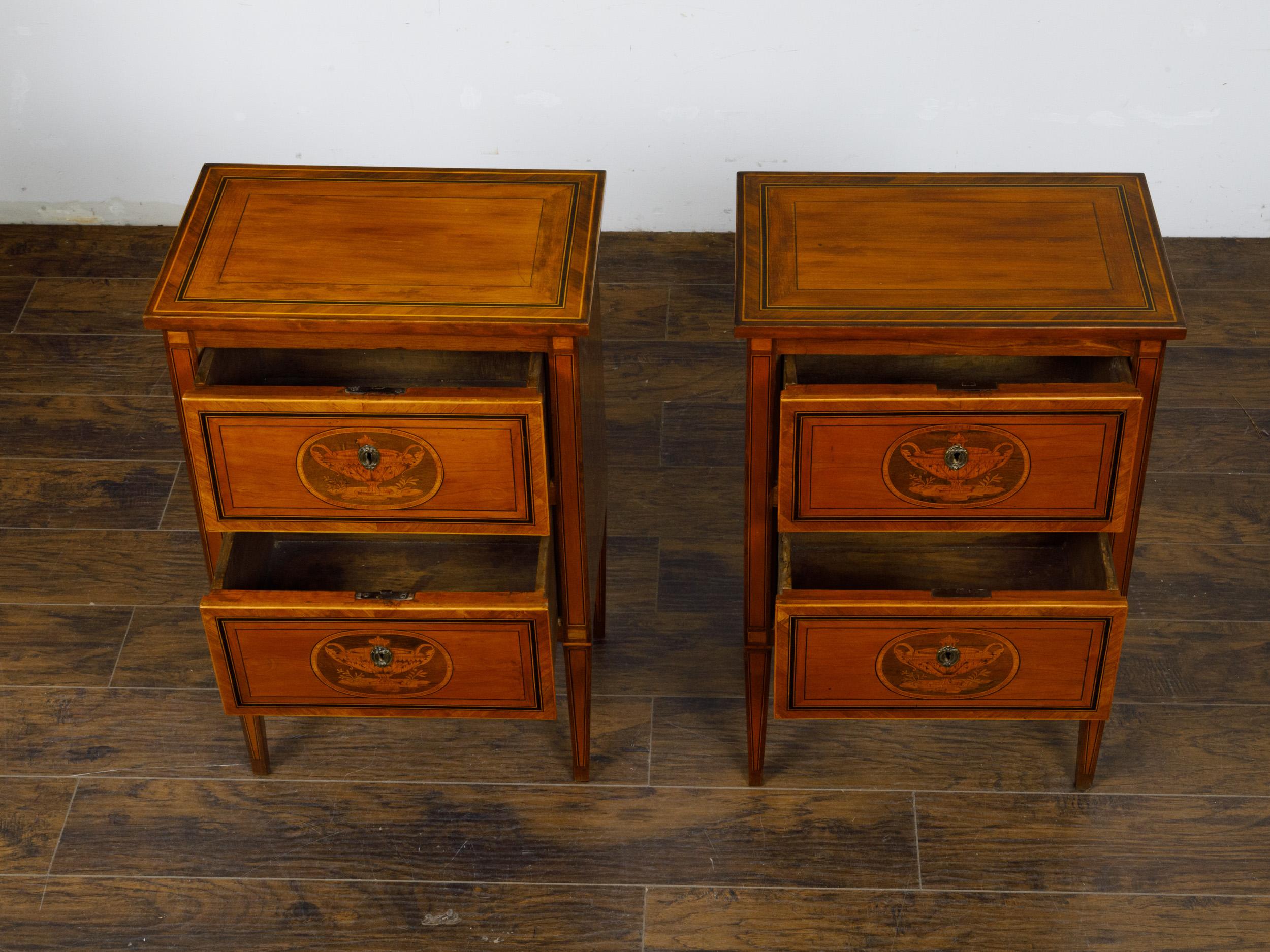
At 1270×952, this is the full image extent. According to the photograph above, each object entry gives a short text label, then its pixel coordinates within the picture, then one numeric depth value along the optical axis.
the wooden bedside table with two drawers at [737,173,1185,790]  1.48
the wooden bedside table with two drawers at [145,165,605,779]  1.50
